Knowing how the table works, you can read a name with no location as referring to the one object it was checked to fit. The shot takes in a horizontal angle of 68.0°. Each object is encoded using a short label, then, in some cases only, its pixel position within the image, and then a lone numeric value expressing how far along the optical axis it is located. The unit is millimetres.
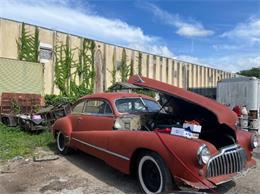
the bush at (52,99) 9266
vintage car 2657
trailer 9407
